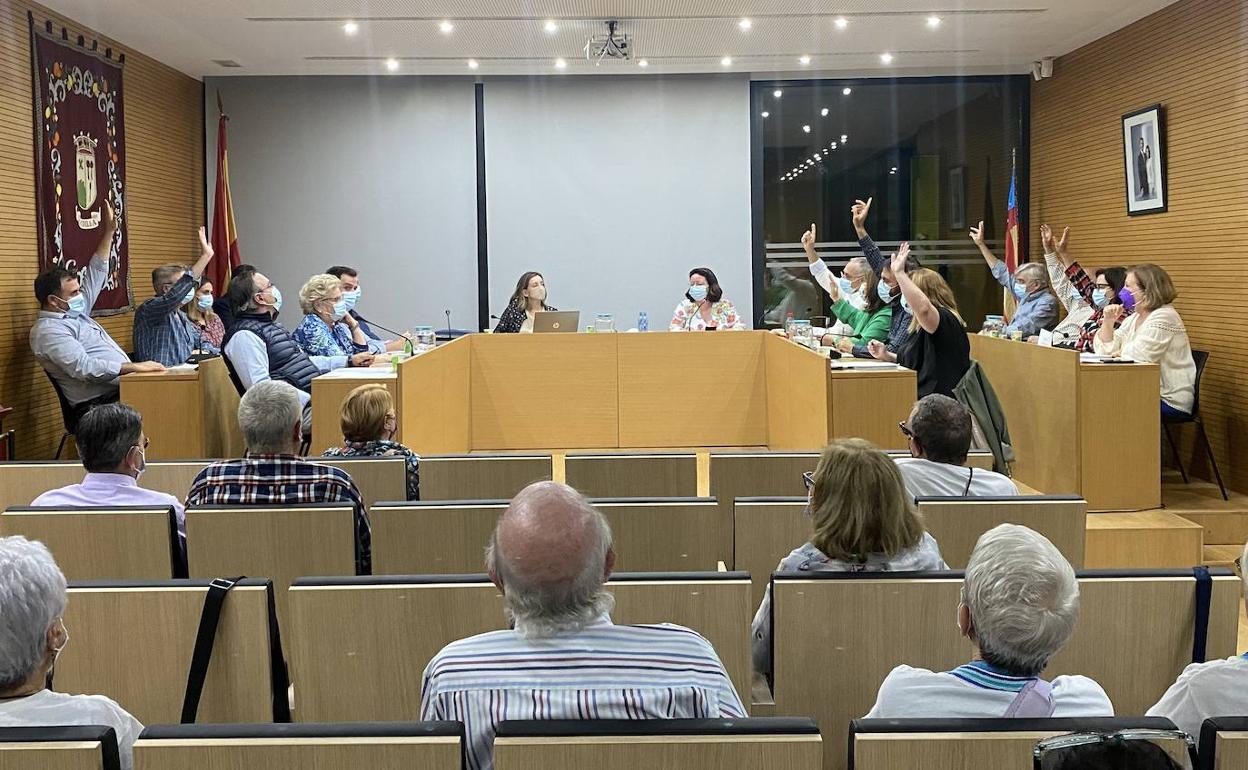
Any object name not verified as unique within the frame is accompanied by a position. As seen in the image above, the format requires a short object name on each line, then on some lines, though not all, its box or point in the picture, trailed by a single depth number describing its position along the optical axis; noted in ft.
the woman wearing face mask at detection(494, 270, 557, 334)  29.94
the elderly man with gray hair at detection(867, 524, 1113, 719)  6.08
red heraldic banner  24.93
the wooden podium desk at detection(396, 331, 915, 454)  27.76
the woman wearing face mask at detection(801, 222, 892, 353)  24.07
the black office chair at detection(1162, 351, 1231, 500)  22.21
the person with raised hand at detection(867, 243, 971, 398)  18.58
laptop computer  28.45
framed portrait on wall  26.86
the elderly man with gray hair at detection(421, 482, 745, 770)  5.76
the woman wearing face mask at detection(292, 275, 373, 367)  23.31
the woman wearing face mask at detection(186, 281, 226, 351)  26.91
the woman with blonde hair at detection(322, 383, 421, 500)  13.82
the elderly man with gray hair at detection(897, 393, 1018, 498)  11.91
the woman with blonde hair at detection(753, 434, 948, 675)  8.88
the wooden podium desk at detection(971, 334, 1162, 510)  20.18
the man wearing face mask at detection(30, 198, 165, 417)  22.54
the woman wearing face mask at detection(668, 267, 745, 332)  30.35
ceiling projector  28.06
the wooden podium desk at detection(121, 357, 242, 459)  20.27
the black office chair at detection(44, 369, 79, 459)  22.63
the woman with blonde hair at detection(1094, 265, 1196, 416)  21.61
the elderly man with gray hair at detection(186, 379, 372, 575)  11.29
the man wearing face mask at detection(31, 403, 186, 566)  11.56
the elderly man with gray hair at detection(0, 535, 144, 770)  5.97
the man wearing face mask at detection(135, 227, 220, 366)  24.09
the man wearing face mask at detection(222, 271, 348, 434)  20.90
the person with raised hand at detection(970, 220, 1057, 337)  26.73
